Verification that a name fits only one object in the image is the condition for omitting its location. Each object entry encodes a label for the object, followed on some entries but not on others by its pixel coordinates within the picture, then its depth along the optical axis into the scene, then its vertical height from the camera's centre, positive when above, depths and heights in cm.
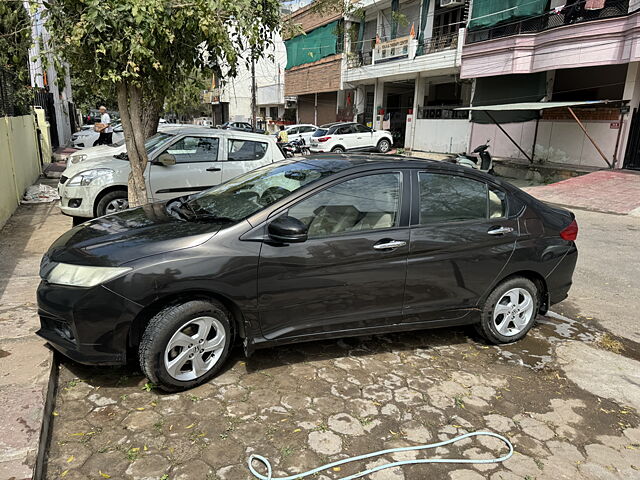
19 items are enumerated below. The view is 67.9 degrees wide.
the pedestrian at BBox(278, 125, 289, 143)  2434 -109
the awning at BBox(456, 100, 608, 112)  1327 +46
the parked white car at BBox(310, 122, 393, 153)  2147 -95
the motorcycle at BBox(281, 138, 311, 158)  2218 -141
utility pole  3146 +43
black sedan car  306 -103
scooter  1605 -133
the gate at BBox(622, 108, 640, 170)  1466 -66
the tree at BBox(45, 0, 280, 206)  438 +70
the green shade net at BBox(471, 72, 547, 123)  1732 +105
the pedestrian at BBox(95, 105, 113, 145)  1561 -65
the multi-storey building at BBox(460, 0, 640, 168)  1418 +171
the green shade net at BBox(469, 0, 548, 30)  1639 +389
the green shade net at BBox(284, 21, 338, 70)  2823 +435
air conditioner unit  1998 +480
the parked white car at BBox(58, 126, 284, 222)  721 -86
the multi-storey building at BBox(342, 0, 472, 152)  2152 +218
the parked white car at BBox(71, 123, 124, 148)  1964 -116
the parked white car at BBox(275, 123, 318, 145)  2447 -79
